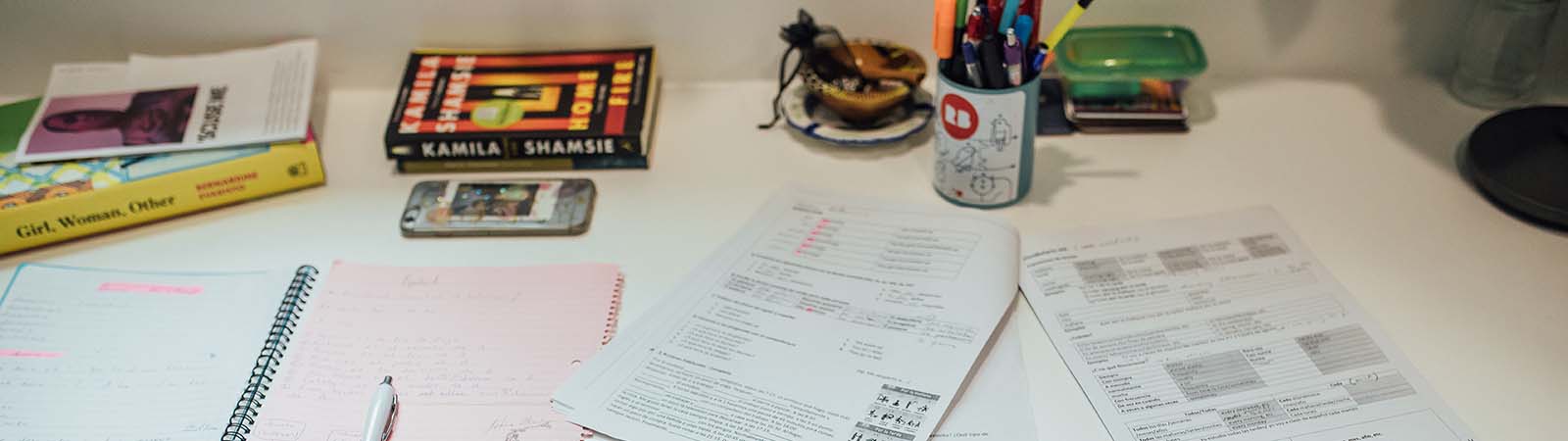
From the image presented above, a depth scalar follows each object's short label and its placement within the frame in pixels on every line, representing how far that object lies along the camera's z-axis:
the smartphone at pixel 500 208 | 1.00
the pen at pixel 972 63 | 0.92
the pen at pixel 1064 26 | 0.93
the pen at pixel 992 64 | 0.92
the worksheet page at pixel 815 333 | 0.81
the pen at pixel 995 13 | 0.93
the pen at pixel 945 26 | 0.92
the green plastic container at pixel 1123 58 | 1.08
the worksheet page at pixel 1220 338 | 0.80
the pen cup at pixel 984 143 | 0.93
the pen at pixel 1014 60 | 0.91
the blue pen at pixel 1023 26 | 0.92
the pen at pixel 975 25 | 0.92
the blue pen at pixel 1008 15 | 0.93
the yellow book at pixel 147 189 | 0.98
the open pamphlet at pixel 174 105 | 1.05
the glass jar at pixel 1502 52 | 1.07
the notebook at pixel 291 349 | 0.82
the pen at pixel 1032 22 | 0.93
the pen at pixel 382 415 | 0.80
